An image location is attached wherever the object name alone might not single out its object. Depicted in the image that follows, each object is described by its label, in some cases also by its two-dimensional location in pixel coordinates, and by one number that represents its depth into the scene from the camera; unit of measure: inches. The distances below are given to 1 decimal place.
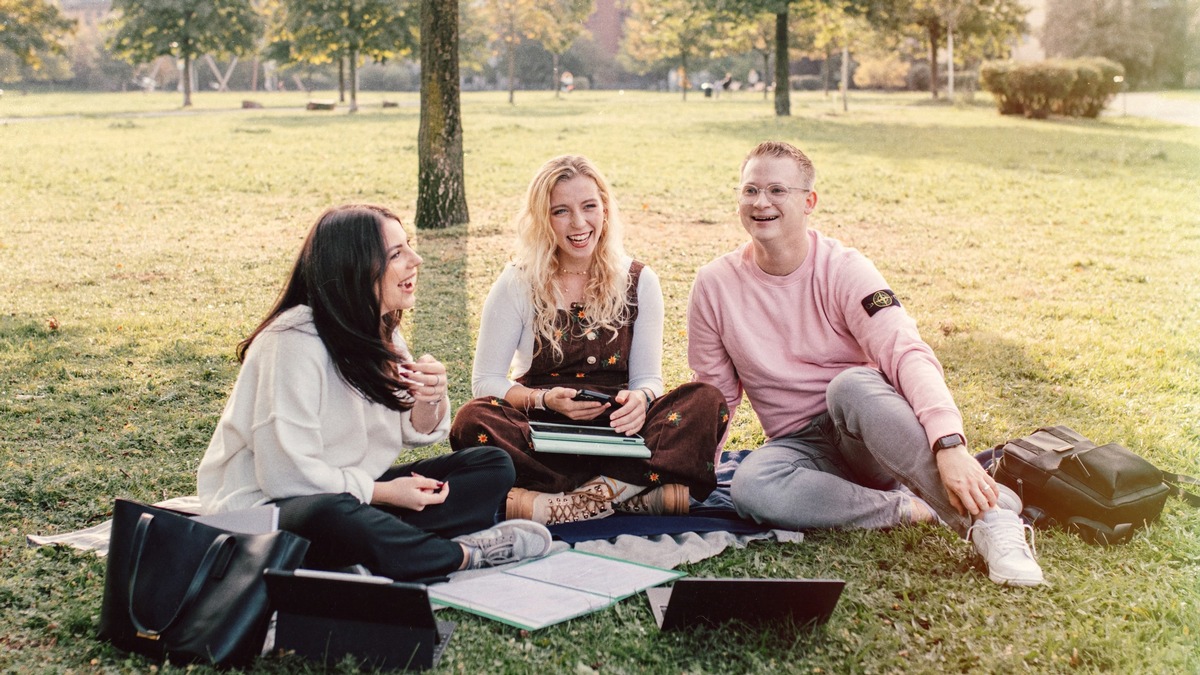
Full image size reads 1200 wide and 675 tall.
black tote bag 109.4
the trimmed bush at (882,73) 2123.5
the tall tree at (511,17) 1504.4
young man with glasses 136.0
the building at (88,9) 3413.1
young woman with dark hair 124.5
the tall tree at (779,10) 976.3
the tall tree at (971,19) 1352.1
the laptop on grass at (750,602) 114.5
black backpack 145.6
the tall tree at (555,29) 1368.1
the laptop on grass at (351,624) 106.7
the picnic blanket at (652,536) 144.9
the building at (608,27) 2972.4
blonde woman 155.6
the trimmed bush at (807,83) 2463.1
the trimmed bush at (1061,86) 1109.7
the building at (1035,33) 1819.6
